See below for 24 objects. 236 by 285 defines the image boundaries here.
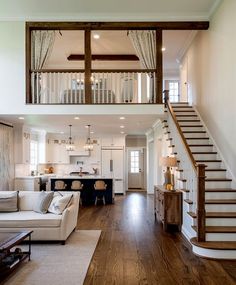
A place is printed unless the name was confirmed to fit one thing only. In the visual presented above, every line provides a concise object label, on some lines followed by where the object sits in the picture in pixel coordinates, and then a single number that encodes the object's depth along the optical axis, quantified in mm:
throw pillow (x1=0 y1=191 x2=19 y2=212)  5422
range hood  12602
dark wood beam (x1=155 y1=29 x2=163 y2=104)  7113
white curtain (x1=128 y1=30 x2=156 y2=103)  7234
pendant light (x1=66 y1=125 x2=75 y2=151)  10484
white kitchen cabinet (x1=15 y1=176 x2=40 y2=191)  9602
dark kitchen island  9797
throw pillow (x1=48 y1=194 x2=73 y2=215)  5184
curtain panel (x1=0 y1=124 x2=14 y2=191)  8430
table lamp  6151
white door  14273
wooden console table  5893
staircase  4391
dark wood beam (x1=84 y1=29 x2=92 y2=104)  7102
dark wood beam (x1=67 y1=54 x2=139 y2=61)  10219
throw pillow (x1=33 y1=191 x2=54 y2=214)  5301
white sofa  4875
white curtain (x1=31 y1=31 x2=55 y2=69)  7234
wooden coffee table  3477
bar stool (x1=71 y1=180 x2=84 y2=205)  9508
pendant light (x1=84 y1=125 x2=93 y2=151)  10344
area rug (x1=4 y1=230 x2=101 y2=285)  3498
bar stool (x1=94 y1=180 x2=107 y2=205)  9500
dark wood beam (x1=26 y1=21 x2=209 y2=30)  7191
